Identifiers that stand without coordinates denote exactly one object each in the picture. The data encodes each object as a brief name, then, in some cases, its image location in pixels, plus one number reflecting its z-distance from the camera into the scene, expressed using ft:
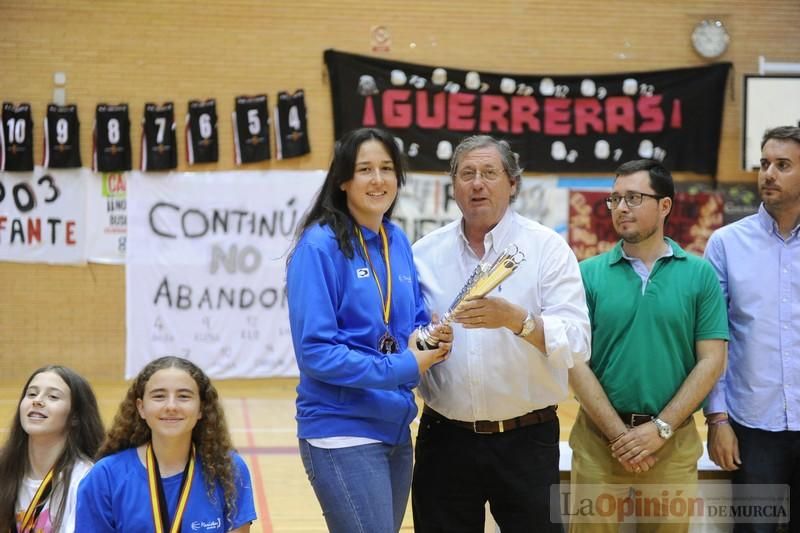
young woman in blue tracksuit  9.04
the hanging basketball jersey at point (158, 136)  37.86
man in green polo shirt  11.89
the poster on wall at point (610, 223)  40.68
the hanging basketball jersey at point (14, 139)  37.11
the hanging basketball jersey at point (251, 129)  38.50
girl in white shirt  11.92
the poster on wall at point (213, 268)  38.34
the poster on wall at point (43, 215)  37.42
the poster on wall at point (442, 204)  39.68
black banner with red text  39.09
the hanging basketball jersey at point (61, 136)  37.37
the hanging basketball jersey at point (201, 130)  38.22
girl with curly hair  9.90
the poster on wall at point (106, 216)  37.91
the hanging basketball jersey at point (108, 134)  37.55
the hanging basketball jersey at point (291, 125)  38.78
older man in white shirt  10.50
